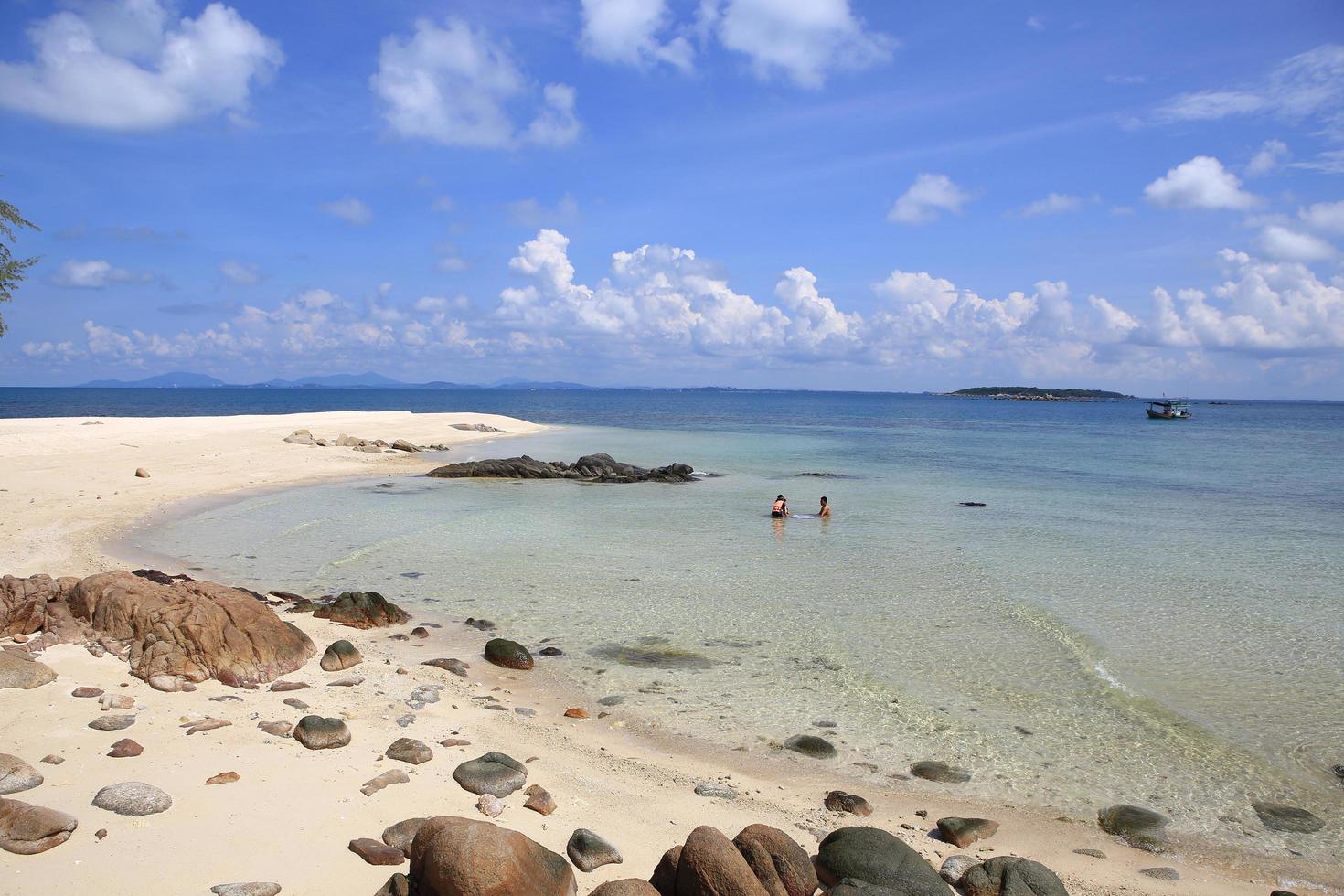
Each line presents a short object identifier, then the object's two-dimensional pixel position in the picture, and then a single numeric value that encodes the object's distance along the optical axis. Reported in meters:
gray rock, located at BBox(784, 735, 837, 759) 8.16
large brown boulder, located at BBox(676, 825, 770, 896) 4.96
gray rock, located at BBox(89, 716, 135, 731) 7.02
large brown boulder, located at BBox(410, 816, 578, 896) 4.64
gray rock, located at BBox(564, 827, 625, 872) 5.56
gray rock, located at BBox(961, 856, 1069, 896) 5.67
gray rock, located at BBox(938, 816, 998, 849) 6.55
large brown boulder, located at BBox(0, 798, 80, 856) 5.09
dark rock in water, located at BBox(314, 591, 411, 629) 11.60
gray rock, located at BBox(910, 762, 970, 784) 7.73
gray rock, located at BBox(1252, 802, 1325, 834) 7.14
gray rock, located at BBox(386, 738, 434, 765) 7.01
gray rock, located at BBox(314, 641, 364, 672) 9.40
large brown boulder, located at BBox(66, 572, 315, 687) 8.54
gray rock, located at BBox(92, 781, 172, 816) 5.69
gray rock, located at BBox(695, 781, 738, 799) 7.05
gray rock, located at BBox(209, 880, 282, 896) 4.90
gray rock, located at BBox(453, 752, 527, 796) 6.59
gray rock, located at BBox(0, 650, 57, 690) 7.70
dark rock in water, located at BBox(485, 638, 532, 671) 10.37
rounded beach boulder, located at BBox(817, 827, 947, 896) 5.51
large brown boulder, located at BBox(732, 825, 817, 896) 5.29
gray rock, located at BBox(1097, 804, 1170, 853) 6.76
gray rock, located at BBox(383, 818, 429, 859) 5.56
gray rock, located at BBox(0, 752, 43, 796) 5.79
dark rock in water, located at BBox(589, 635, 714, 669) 10.73
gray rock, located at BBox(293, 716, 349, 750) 7.12
